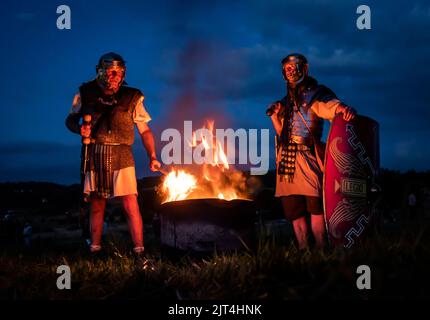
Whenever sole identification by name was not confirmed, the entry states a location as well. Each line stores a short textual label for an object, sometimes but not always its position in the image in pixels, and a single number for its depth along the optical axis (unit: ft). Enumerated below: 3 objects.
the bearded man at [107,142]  18.88
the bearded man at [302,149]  17.56
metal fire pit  17.13
